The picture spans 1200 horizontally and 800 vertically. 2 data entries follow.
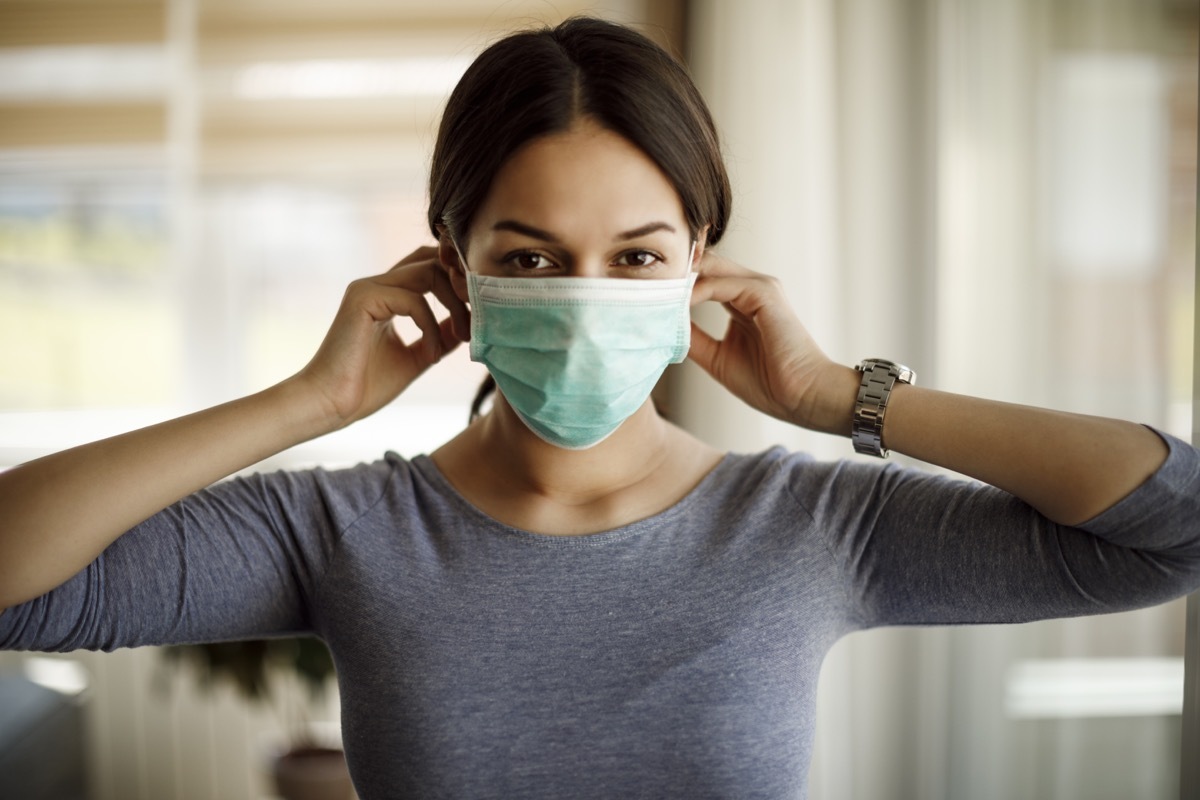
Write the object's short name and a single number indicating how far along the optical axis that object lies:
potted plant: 2.77
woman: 1.10
